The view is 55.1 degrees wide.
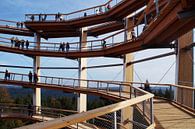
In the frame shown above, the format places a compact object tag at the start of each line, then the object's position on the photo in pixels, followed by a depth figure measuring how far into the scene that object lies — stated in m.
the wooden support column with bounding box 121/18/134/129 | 15.61
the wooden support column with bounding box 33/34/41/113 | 20.63
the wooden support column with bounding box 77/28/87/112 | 18.77
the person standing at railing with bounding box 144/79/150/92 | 10.55
